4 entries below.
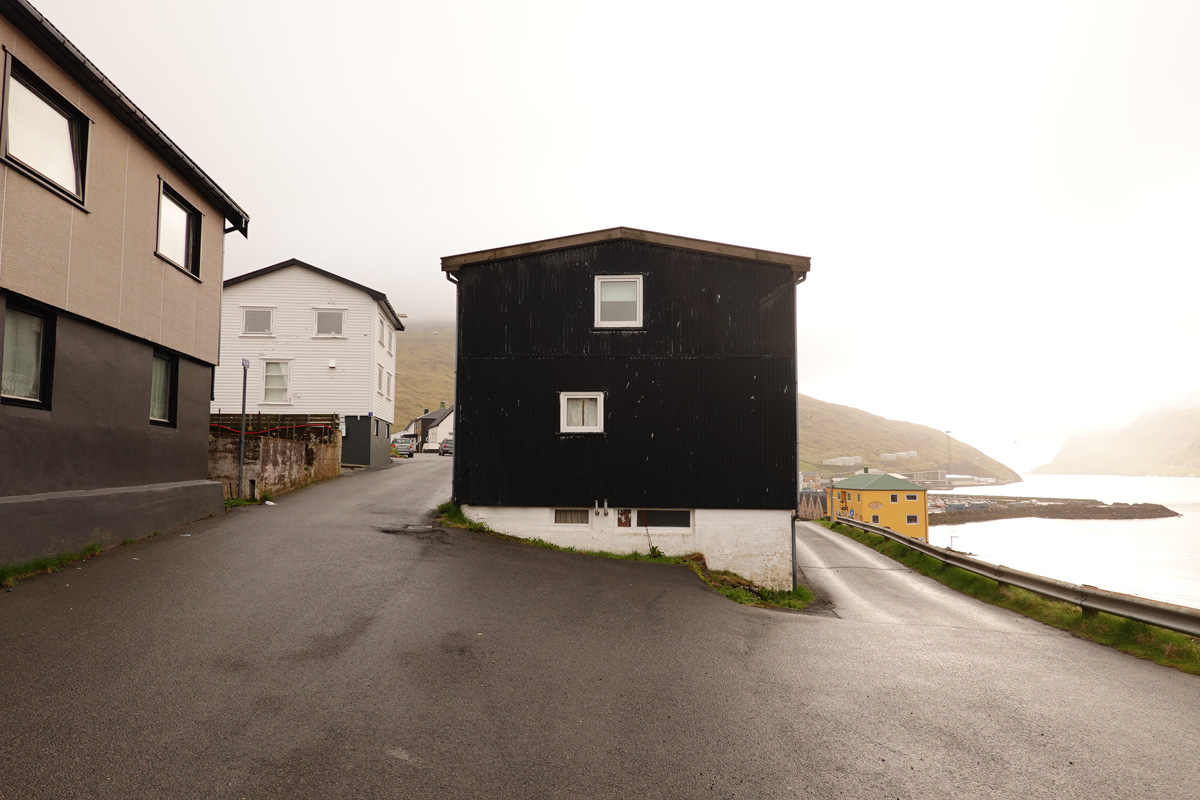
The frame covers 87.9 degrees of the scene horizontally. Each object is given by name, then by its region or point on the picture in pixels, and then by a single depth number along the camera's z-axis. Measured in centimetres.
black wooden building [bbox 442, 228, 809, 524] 1430
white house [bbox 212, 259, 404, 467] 2861
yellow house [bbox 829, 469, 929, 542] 5912
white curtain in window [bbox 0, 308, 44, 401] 806
